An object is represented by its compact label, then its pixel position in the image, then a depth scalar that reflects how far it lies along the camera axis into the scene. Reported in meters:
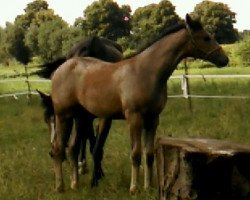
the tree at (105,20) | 78.56
